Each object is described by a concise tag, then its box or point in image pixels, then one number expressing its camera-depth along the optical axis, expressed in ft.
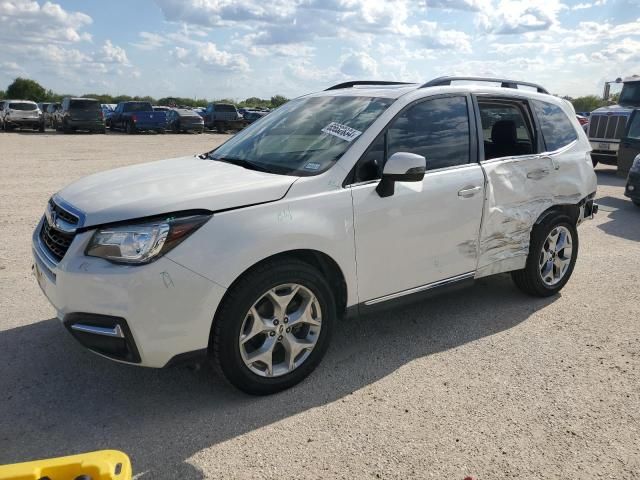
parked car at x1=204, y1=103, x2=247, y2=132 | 113.80
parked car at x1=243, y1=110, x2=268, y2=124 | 124.47
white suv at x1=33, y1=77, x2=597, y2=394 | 9.30
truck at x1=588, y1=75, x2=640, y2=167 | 49.47
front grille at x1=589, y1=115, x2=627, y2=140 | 49.34
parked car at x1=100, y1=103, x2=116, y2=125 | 113.00
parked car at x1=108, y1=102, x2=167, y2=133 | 102.42
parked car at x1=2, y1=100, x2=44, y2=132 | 97.35
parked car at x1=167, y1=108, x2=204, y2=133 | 104.27
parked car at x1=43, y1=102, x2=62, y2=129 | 104.32
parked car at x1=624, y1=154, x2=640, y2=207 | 31.01
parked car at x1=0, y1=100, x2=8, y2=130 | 99.20
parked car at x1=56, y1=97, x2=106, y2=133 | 95.71
